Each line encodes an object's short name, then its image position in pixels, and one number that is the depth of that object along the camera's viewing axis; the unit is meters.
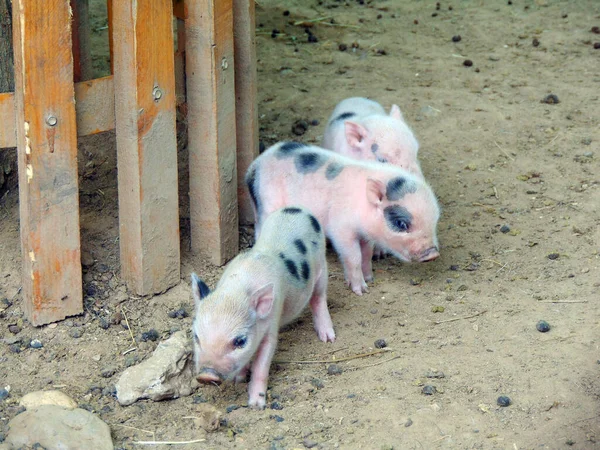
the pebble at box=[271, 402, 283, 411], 4.83
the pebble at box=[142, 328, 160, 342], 5.40
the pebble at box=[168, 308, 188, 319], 5.60
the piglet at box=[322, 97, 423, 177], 6.66
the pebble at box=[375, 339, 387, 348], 5.34
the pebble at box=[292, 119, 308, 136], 7.79
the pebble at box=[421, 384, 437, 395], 4.78
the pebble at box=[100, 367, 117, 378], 5.10
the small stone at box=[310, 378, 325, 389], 4.98
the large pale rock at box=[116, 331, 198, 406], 4.86
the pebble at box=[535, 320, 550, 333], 5.27
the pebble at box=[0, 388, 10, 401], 4.88
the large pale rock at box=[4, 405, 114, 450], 4.37
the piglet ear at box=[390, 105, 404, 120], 6.97
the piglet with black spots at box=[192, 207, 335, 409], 4.64
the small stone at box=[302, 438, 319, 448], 4.46
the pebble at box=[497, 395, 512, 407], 4.63
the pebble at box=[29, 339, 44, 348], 5.25
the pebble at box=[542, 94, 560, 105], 8.32
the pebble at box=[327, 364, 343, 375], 5.12
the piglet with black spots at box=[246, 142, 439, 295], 5.88
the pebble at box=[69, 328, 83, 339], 5.33
